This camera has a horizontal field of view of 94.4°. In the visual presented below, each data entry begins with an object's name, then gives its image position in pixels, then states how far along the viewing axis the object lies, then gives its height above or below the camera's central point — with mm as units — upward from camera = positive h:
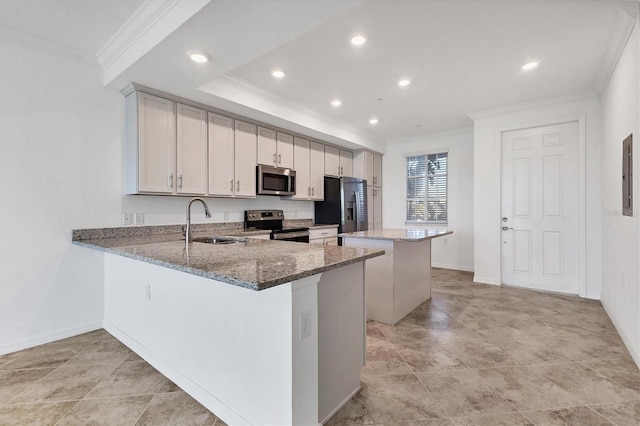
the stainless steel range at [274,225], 4118 -180
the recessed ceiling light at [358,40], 2533 +1498
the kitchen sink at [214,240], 2781 -261
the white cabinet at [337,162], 5312 +954
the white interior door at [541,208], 3961 +55
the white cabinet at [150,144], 2904 +693
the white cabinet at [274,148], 4125 +934
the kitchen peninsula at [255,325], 1312 -614
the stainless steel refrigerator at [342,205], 5102 +131
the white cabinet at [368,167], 5949 +936
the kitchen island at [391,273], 2996 -648
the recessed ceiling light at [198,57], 2340 +1253
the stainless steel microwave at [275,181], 4031 +456
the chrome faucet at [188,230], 2232 -141
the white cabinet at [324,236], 4761 -392
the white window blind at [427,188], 5859 +496
